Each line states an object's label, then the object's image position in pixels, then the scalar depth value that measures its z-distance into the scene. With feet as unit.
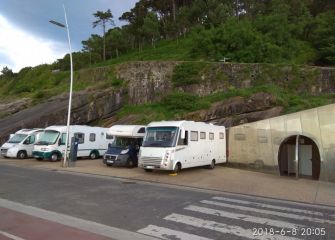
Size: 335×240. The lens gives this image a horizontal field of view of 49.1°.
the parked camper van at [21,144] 91.50
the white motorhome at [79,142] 84.94
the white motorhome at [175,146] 61.62
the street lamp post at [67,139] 73.01
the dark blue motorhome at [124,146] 74.74
